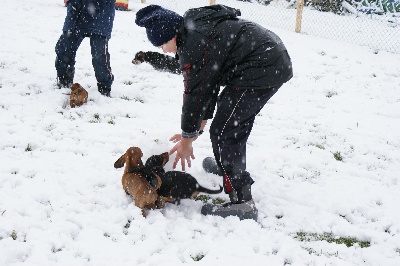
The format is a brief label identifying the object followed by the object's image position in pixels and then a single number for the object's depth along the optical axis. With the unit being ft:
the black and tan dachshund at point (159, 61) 20.16
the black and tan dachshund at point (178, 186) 9.48
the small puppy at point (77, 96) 15.20
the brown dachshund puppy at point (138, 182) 9.09
